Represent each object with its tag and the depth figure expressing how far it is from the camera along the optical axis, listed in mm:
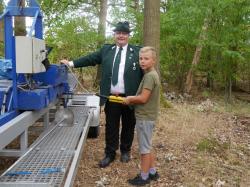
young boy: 2867
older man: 3216
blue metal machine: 2473
